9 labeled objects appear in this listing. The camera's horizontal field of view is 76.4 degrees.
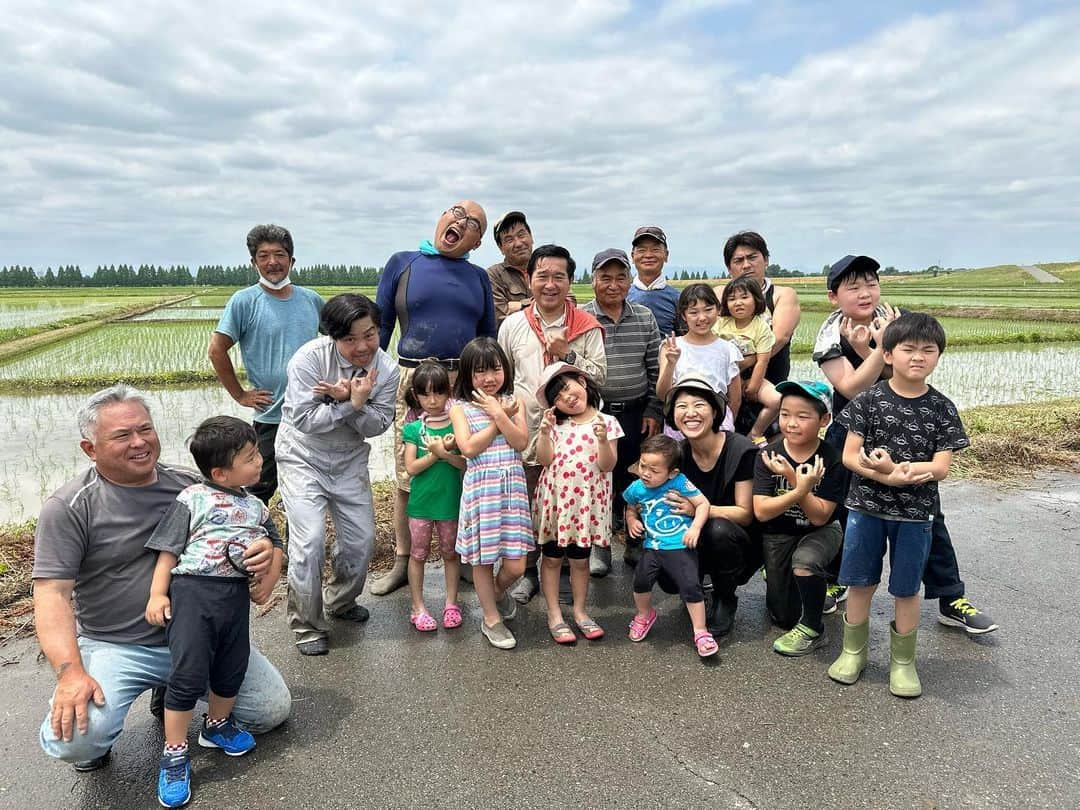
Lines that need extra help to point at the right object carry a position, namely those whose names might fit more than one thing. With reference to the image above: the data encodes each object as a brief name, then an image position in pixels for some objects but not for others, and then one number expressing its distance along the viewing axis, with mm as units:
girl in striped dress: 3518
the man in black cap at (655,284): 4812
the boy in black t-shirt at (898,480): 2969
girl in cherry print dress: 3637
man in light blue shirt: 4348
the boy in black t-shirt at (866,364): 3646
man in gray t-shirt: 2438
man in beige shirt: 3926
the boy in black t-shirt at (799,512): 3443
